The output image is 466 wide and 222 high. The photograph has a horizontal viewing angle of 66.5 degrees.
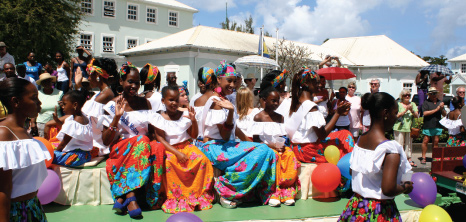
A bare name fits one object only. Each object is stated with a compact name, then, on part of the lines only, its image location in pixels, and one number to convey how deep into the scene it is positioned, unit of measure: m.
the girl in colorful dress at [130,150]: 4.06
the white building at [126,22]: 26.83
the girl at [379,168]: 2.67
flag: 17.57
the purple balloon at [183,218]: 2.84
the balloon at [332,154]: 4.84
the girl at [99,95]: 4.64
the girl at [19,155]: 2.17
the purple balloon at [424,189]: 4.18
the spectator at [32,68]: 9.03
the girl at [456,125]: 6.15
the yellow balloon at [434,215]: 3.55
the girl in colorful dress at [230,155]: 4.39
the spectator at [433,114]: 7.88
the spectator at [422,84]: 8.41
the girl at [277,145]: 4.59
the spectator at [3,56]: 8.80
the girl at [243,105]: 4.70
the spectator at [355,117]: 7.57
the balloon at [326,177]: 4.47
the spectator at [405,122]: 8.12
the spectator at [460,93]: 6.94
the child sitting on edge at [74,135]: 4.30
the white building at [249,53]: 20.98
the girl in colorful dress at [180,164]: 4.28
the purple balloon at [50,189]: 3.90
